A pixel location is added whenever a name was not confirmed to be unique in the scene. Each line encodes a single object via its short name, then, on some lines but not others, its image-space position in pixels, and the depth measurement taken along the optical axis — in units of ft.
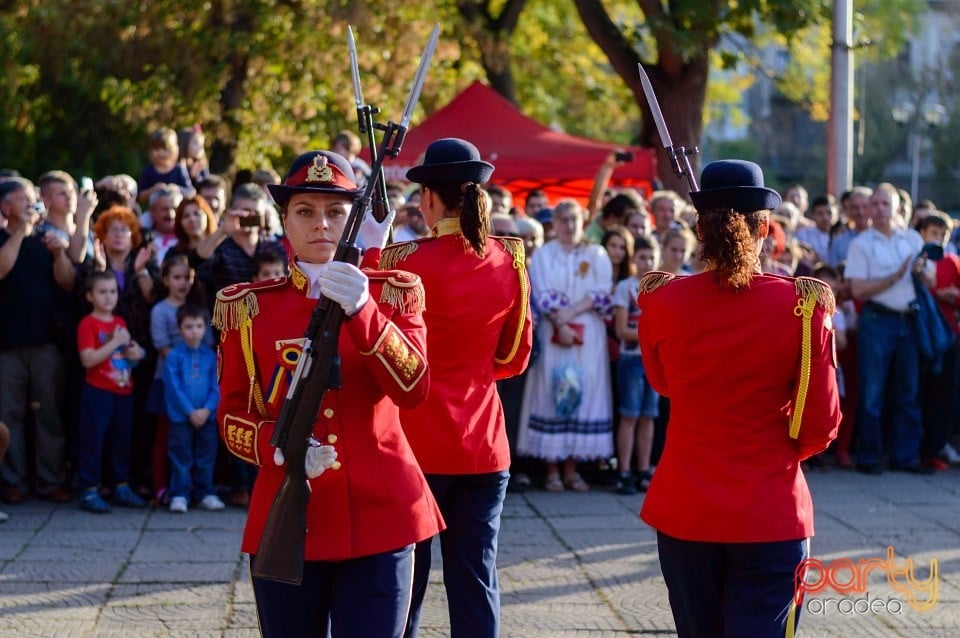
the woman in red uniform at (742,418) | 23.11
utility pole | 82.87
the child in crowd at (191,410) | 50.61
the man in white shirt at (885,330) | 61.18
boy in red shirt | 50.75
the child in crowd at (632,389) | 56.26
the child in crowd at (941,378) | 62.83
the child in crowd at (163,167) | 65.73
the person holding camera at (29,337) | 51.76
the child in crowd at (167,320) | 51.76
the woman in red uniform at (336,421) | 20.91
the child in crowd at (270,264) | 50.24
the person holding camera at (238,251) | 51.89
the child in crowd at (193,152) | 69.68
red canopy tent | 87.24
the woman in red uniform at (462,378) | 28.25
